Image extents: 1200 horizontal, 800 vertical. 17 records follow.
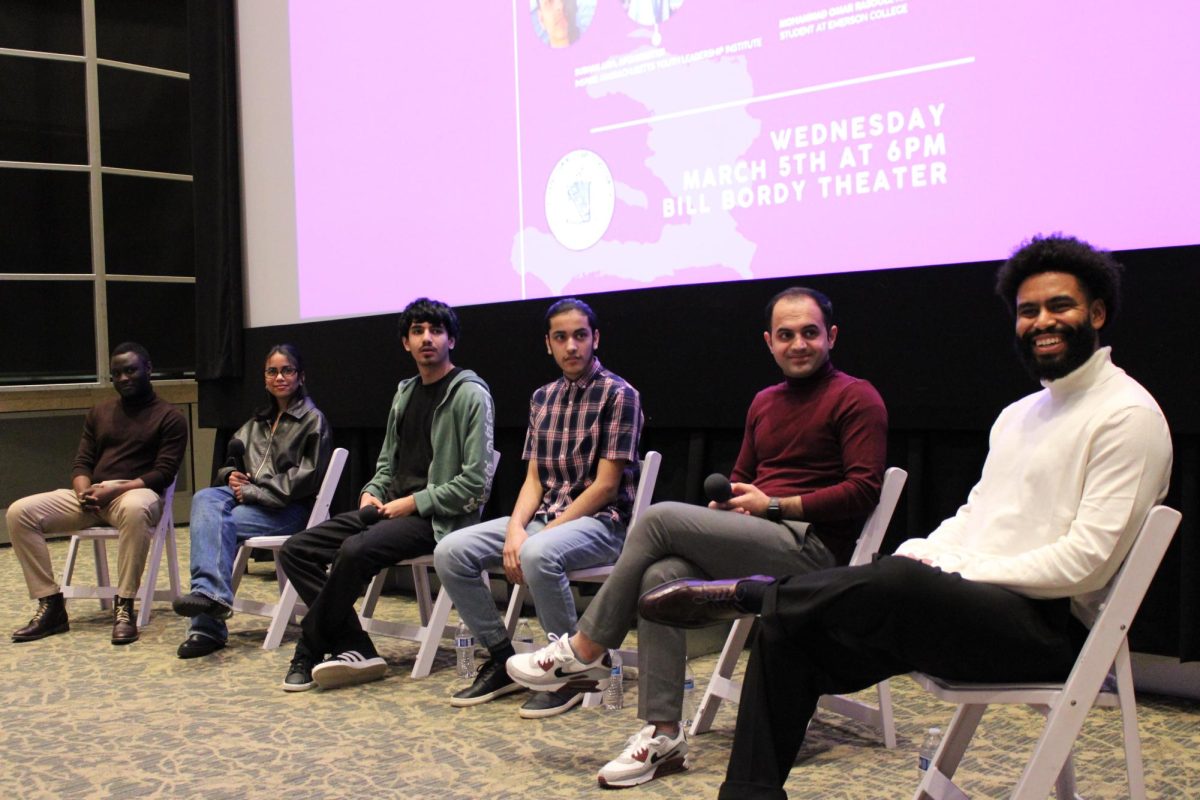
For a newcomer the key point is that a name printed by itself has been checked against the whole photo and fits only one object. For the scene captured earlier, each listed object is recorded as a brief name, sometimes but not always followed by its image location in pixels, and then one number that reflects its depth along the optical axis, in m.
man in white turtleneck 1.86
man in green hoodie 3.47
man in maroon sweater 2.57
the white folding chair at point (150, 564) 4.49
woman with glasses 4.00
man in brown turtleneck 4.36
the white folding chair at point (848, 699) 2.66
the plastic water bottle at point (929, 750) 2.06
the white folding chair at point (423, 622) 3.59
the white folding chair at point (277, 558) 4.05
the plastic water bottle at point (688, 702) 2.68
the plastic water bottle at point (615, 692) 3.07
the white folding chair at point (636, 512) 3.19
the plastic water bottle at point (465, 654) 3.49
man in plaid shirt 3.17
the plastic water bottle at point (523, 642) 3.47
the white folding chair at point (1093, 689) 1.77
